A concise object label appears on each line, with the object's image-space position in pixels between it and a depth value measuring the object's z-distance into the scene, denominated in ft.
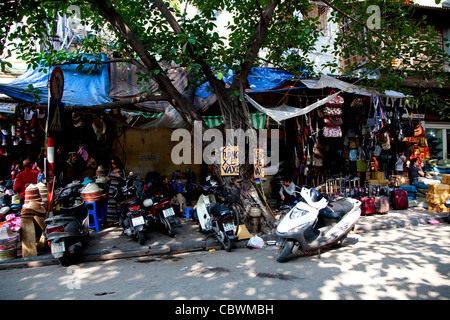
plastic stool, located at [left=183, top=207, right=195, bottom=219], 27.63
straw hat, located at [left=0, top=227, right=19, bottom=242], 16.87
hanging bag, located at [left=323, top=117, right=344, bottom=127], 27.90
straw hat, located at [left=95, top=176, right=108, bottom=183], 25.18
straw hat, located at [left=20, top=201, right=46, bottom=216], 17.51
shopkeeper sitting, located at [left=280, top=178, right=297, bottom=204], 27.63
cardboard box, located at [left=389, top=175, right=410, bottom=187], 33.55
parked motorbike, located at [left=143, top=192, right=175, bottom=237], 21.03
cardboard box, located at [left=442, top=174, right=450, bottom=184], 30.12
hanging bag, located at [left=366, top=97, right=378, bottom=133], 27.99
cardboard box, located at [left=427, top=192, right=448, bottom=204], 28.37
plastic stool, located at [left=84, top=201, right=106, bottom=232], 22.76
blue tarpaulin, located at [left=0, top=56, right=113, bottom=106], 23.51
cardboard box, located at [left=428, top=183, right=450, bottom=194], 28.55
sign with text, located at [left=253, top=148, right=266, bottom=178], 22.79
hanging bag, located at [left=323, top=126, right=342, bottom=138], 28.09
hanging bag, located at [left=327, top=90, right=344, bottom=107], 27.35
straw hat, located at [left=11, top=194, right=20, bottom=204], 23.24
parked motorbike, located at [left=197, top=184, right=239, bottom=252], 18.53
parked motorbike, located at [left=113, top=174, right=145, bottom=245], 19.33
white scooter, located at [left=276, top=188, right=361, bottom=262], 16.11
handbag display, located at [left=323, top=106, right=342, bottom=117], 27.68
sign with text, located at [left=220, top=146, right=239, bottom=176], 22.66
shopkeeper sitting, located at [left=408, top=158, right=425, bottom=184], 33.40
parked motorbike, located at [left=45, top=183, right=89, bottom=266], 15.62
